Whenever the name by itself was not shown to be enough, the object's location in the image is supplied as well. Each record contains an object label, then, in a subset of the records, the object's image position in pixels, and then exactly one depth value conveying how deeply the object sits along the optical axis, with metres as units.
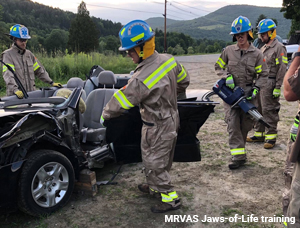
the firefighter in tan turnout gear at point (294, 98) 1.86
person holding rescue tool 4.28
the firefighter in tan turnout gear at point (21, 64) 5.09
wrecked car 2.73
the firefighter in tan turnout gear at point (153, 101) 2.86
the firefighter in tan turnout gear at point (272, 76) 5.06
